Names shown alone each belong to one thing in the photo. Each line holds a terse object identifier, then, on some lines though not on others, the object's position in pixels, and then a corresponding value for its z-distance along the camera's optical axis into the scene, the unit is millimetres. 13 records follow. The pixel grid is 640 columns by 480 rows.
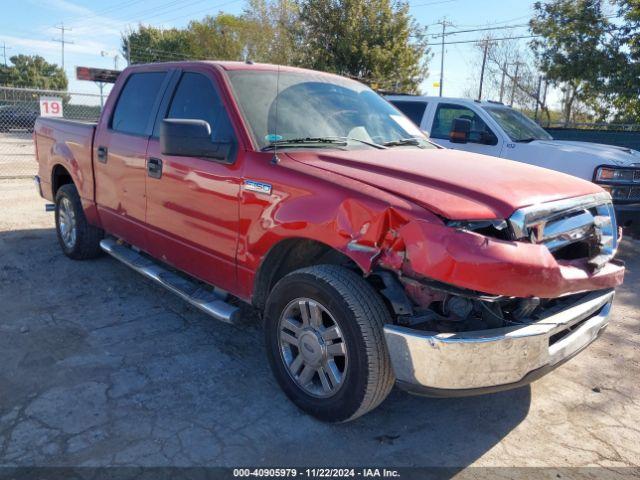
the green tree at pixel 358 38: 19234
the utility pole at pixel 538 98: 28730
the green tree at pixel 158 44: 42625
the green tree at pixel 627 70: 14956
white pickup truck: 6836
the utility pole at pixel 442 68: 35969
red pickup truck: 2461
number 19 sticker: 13295
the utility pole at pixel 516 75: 33344
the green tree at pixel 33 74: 56062
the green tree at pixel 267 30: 31375
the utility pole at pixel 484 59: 34484
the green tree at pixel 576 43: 16000
